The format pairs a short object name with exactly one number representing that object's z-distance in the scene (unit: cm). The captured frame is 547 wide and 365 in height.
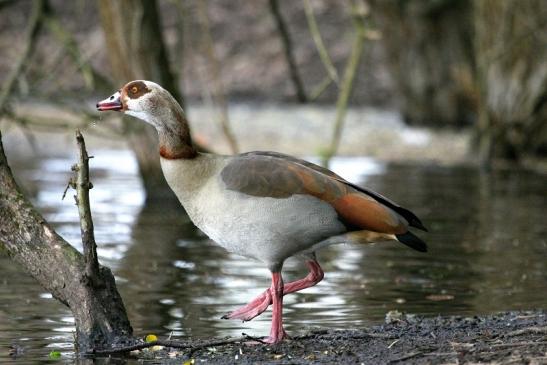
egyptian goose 1290
